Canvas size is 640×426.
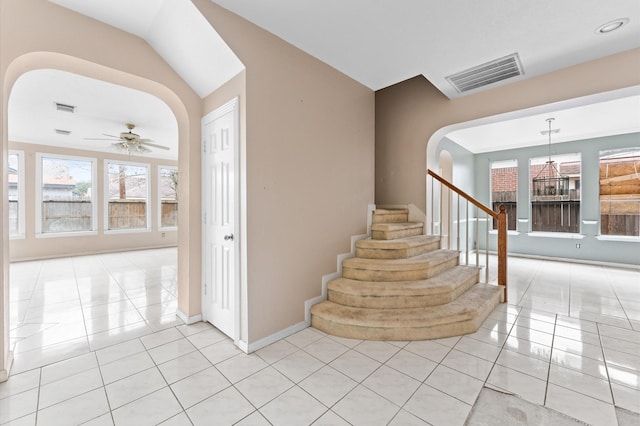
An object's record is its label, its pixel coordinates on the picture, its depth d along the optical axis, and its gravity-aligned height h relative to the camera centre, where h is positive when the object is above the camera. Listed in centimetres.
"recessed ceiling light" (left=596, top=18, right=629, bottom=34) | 217 +160
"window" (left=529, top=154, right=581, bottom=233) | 608 +28
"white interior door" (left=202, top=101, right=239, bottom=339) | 245 -6
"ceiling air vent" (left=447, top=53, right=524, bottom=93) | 278 +159
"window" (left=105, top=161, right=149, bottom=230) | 709 +49
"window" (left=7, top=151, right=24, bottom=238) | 585 +52
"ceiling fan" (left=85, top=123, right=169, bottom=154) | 480 +137
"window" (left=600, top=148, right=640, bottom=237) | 545 +41
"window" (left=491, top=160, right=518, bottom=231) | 689 +68
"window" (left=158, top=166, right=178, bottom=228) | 800 +55
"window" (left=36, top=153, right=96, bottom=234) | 618 +46
